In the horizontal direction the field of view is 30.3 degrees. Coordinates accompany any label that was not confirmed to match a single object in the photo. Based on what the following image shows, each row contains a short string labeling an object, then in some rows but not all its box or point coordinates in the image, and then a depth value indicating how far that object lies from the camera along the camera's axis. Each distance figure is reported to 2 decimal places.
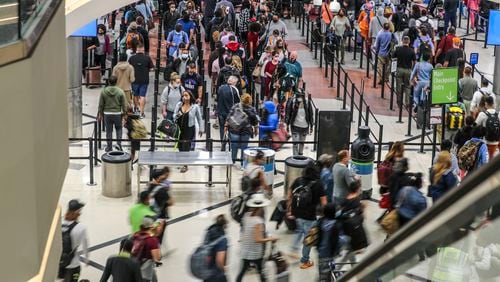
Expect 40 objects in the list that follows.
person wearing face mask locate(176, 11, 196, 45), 21.95
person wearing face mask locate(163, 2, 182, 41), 23.98
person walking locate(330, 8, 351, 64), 23.39
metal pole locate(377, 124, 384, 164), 14.99
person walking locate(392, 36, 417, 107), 19.06
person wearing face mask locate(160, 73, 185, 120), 15.84
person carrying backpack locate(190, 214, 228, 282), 8.91
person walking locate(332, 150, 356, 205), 11.45
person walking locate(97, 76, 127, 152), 15.25
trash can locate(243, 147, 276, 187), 13.66
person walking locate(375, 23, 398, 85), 21.23
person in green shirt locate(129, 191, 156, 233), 9.81
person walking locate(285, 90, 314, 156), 14.98
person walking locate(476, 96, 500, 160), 13.46
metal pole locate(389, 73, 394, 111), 19.30
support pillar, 16.89
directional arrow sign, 15.02
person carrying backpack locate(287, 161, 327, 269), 10.66
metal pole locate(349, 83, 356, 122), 17.86
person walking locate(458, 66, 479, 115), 16.70
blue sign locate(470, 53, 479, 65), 19.25
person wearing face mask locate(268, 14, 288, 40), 21.83
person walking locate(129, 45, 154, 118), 18.06
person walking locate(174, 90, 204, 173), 14.61
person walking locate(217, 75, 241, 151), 15.81
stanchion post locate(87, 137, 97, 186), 14.42
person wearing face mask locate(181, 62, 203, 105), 17.22
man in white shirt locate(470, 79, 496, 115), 15.67
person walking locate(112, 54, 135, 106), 16.94
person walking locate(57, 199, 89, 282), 9.21
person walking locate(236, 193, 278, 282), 9.55
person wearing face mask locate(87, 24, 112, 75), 21.98
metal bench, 13.74
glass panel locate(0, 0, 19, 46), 5.53
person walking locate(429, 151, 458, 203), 10.61
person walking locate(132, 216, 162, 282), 9.09
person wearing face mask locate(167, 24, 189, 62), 20.61
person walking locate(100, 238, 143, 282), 8.35
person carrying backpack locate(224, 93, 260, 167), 14.66
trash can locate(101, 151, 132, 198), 13.76
